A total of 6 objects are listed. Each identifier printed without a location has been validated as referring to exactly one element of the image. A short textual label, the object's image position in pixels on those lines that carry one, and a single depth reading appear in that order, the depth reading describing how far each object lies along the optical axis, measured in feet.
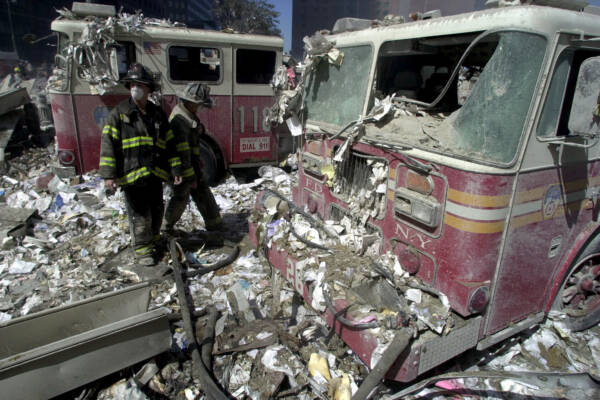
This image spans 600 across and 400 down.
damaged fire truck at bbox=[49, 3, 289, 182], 18.39
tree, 90.17
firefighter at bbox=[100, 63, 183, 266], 11.87
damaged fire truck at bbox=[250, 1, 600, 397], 6.79
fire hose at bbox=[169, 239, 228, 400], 7.65
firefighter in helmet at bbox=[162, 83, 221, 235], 13.80
